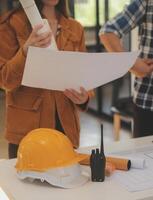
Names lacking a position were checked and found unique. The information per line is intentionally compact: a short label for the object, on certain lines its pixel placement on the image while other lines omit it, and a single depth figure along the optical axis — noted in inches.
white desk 78.2
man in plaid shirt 115.4
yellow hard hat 79.8
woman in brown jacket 101.2
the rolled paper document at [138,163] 87.8
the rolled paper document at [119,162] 87.7
